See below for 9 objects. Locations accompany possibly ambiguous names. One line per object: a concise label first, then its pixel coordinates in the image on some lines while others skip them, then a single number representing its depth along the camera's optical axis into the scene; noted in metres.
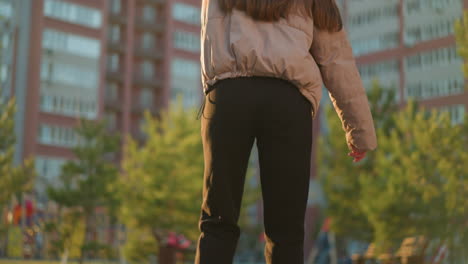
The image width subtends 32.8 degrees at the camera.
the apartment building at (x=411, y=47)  60.62
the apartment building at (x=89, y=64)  59.03
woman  2.93
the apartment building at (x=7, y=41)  58.66
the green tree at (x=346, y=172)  37.00
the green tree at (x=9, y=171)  29.72
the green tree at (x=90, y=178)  31.48
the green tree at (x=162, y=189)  34.66
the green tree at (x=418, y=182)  22.19
